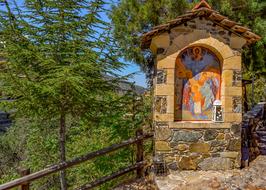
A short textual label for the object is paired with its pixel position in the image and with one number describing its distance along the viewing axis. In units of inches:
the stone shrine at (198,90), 216.1
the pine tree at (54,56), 195.0
